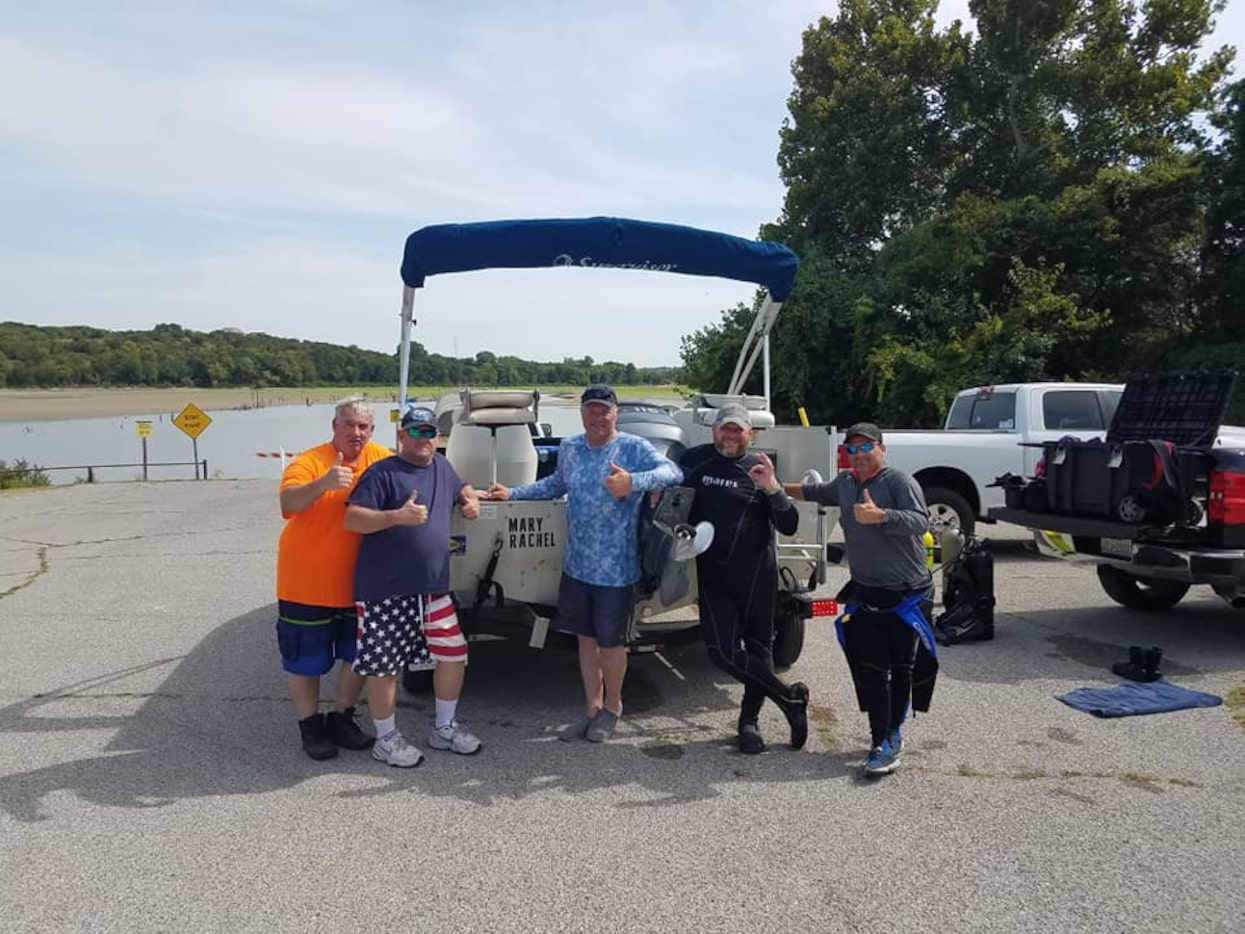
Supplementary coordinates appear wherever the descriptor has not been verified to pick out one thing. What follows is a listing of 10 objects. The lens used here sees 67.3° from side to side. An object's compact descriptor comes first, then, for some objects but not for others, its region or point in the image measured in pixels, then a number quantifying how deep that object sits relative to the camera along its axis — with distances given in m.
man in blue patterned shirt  4.72
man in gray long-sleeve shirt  4.43
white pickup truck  10.27
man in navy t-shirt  4.37
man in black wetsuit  4.66
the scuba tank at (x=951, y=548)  7.37
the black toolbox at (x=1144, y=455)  6.39
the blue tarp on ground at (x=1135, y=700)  5.27
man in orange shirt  4.39
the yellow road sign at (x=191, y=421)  25.25
